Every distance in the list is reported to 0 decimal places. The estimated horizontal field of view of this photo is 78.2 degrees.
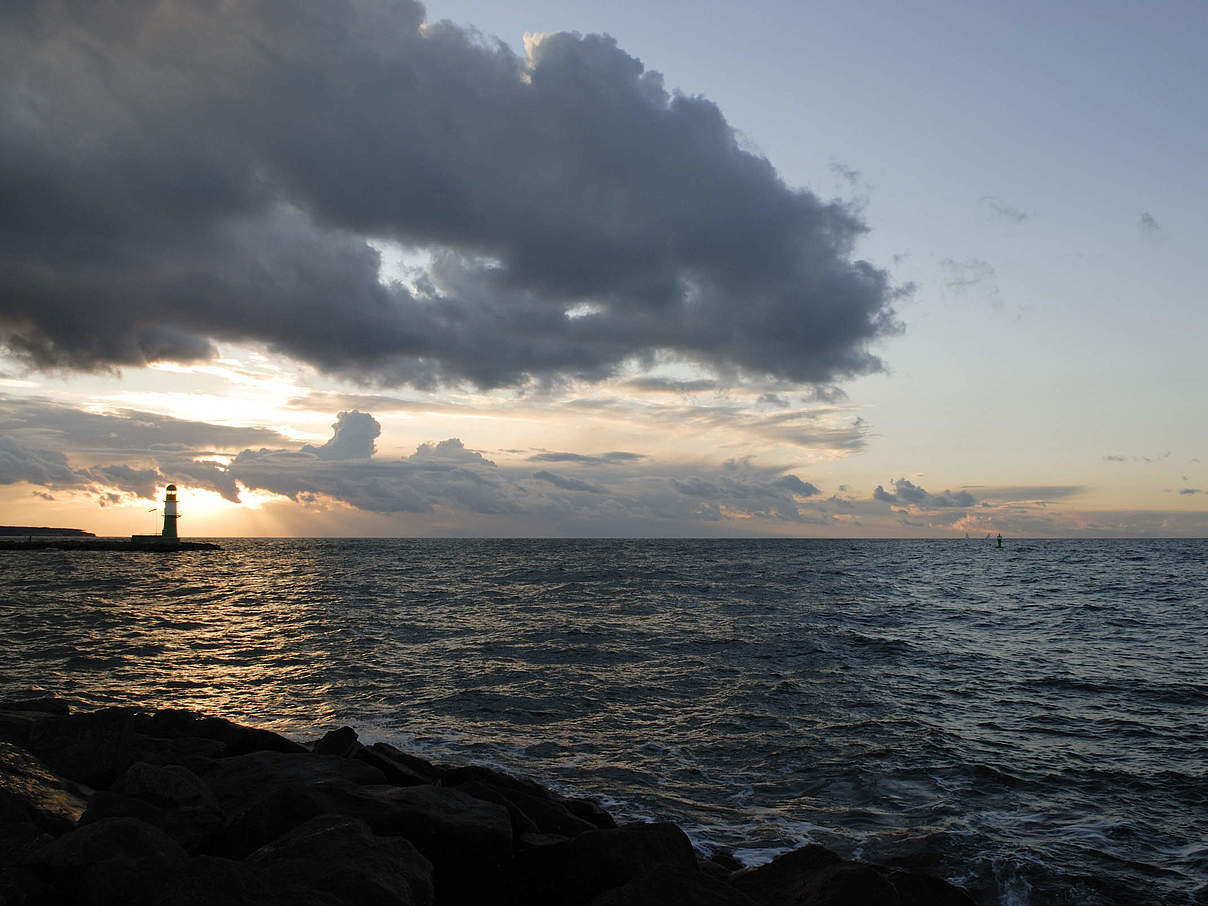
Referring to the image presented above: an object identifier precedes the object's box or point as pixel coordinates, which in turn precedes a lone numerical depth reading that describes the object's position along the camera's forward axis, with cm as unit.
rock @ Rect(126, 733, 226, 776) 1146
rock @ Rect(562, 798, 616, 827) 1099
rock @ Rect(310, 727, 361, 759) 1282
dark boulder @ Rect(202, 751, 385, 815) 980
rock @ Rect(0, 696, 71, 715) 1362
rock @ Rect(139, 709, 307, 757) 1314
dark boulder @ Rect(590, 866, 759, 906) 703
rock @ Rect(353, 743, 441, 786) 1121
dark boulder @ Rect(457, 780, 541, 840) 943
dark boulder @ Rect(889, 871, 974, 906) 829
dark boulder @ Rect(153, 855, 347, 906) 570
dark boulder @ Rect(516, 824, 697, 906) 795
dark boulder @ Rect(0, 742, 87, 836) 775
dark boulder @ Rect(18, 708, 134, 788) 1052
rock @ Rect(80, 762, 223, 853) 818
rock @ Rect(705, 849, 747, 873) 1007
